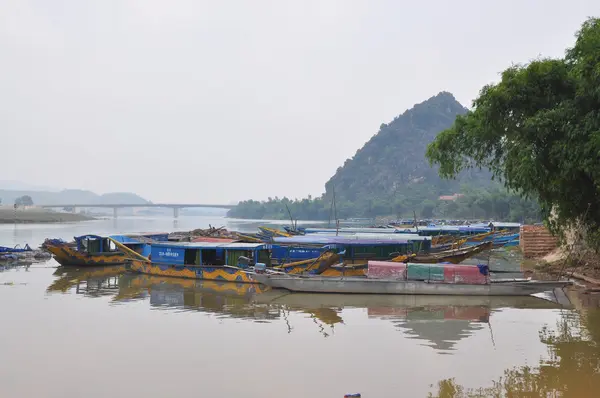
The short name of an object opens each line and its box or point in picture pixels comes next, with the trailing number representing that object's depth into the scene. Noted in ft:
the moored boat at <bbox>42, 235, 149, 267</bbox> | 80.43
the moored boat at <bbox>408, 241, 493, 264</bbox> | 61.98
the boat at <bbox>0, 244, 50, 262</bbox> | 83.56
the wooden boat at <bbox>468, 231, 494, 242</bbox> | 102.70
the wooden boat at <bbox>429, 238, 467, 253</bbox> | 81.00
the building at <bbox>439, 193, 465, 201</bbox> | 370.55
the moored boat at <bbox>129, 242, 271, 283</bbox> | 62.95
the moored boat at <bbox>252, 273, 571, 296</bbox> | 49.29
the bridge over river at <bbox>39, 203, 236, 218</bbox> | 472.19
